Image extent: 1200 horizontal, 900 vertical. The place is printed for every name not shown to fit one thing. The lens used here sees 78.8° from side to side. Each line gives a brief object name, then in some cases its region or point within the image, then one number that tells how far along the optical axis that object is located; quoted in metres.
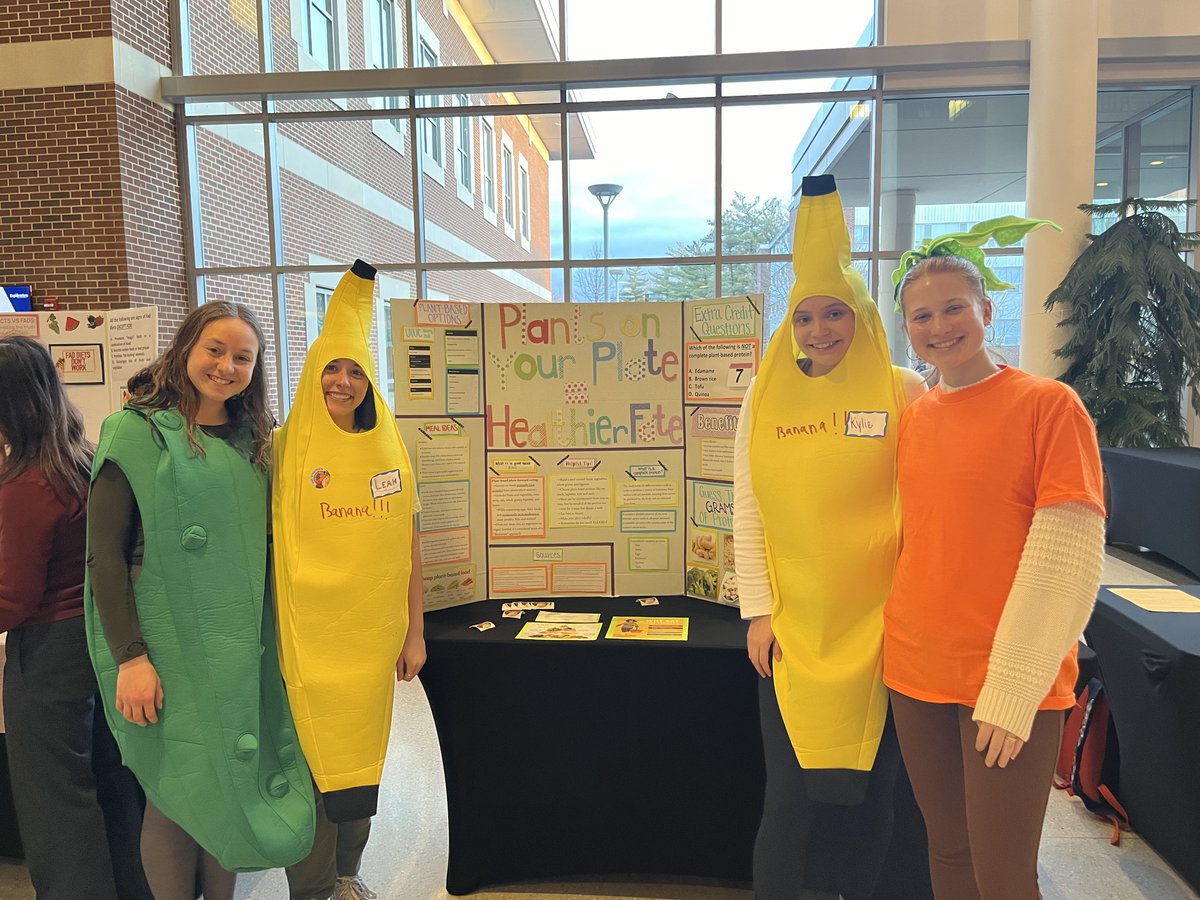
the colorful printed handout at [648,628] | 1.84
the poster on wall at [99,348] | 3.45
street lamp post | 6.28
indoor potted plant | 4.82
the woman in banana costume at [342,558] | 1.56
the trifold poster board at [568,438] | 2.09
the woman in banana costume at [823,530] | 1.44
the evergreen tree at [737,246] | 6.19
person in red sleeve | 1.52
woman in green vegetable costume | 1.44
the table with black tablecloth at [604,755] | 1.83
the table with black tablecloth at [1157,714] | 1.82
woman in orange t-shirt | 1.19
